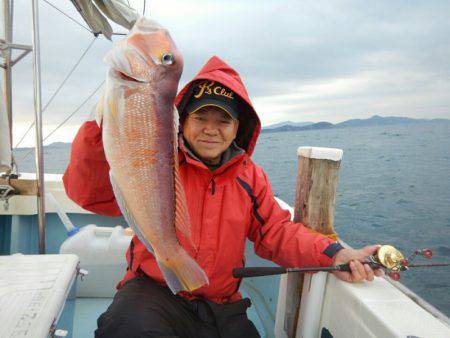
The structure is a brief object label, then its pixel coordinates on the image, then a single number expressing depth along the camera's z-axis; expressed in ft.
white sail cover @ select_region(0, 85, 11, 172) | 6.37
